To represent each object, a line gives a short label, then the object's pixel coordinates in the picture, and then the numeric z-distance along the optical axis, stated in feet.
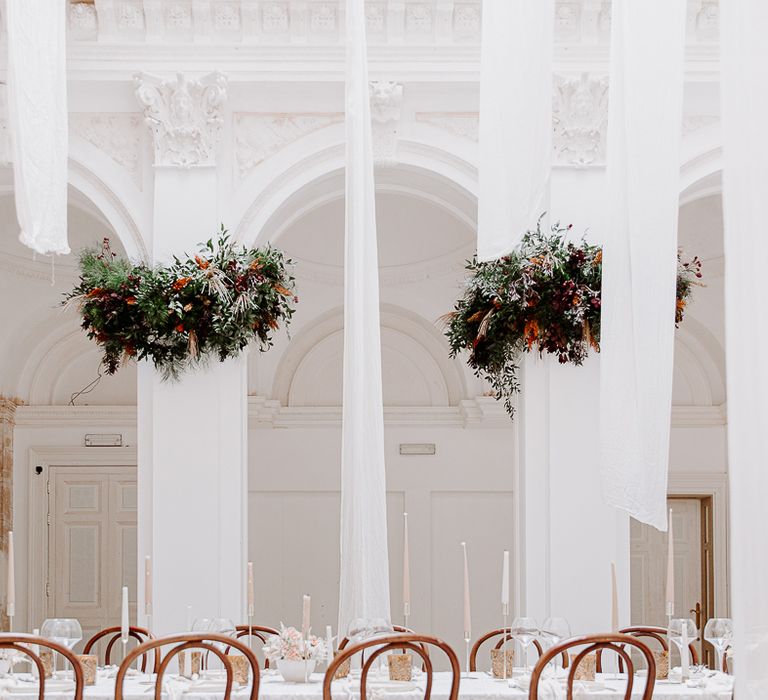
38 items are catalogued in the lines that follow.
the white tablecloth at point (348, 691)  15.62
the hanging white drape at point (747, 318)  7.48
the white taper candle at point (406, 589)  15.85
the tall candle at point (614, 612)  16.84
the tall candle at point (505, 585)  16.33
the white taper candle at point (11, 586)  16.01
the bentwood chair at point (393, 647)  13.88
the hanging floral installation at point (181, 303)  22.20
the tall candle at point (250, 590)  16.74
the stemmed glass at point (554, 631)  16.63
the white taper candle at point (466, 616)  16.26
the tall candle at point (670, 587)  15.87
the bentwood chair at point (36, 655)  13.44
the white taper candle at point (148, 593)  17.71
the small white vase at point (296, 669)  16.90
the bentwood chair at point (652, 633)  18.65
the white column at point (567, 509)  23.02
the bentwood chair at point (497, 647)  17.90
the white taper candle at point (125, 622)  15.97
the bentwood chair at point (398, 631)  17.40
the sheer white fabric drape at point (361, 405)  13.75
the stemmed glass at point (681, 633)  16.42
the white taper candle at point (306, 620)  15.98
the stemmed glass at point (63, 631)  16.35
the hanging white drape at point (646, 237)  12.05
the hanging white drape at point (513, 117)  12.84
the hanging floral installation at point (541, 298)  21.91
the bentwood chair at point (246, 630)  19.58
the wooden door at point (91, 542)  34.32
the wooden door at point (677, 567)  34.12
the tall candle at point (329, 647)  16.08
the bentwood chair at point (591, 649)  14.21
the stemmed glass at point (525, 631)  16.66
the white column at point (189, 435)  23.09
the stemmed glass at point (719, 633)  16.81
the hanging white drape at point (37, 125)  13.55
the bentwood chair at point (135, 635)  19.72
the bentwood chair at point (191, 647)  14.10
